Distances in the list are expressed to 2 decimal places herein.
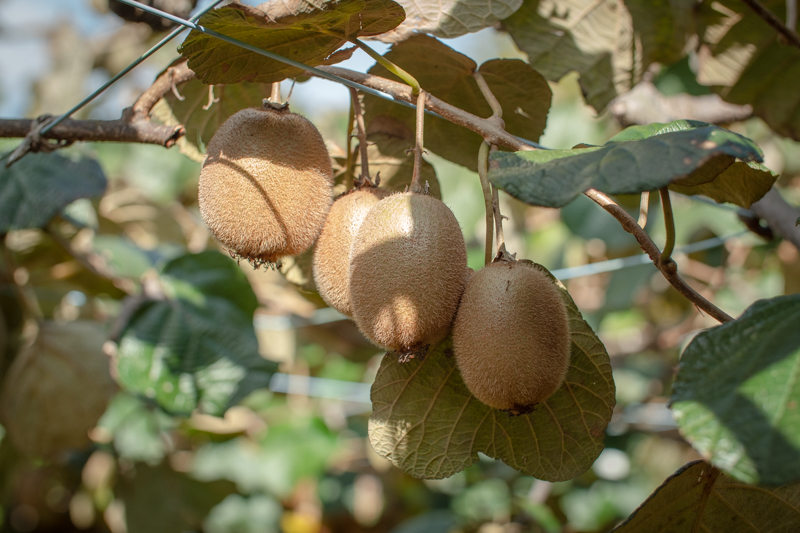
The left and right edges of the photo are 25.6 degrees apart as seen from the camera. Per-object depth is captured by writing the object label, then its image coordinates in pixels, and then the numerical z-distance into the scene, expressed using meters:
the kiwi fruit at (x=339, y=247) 0.75
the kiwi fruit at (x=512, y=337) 0.70
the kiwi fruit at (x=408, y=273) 0.71
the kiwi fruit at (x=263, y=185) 0.73
